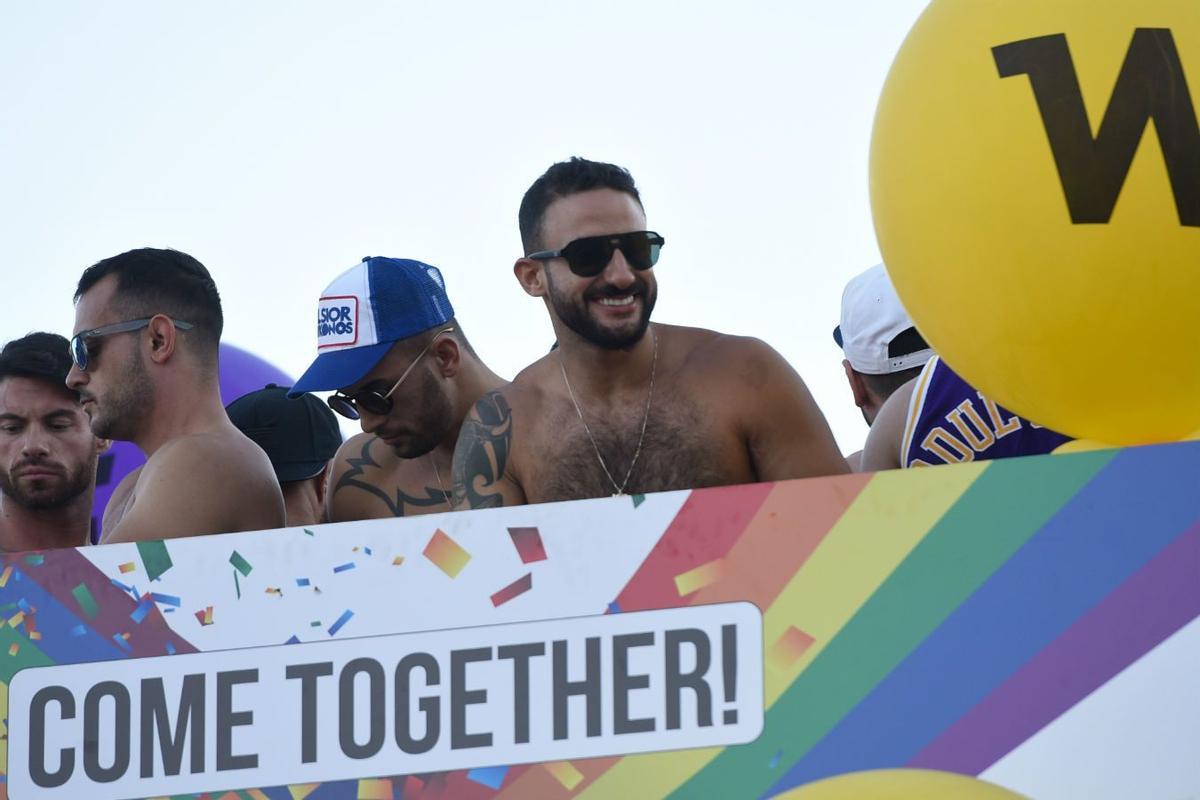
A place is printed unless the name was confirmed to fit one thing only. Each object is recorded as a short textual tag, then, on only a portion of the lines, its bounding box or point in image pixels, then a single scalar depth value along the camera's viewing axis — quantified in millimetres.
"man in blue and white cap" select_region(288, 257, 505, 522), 9000
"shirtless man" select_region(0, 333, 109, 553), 9383
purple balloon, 11937
